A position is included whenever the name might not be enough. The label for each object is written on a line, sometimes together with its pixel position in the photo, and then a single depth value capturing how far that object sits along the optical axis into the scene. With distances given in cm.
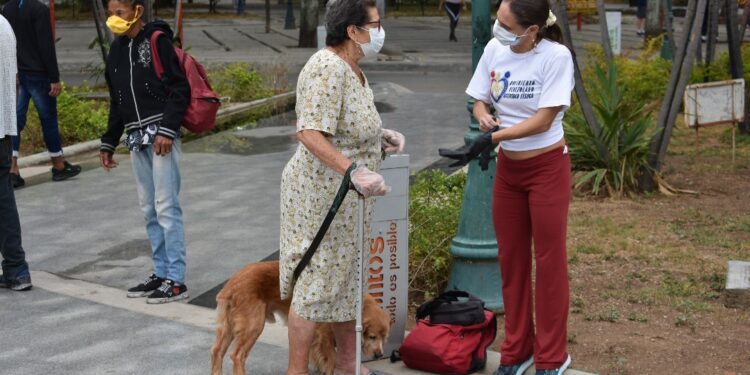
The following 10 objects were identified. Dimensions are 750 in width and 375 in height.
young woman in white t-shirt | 488
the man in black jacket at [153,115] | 650
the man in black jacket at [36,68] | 1012
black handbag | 546
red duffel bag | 534
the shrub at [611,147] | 988
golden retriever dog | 520
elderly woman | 469
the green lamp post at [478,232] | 623
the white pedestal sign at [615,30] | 2229
